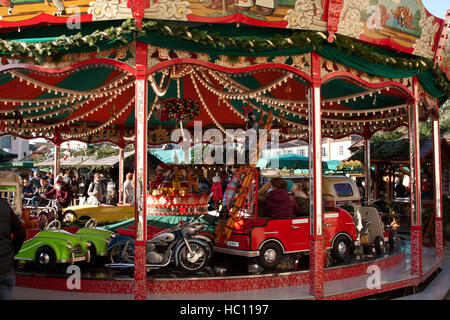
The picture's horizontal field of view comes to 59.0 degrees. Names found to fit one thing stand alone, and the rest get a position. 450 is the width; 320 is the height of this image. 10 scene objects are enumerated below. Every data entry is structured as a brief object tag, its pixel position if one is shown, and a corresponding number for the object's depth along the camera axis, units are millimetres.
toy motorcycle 6742
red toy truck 6906
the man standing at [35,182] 17664
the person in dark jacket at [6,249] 3883
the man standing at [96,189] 13448
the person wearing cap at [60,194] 12055
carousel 5617
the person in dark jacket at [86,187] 15867
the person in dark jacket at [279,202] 7473
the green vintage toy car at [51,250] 6680
